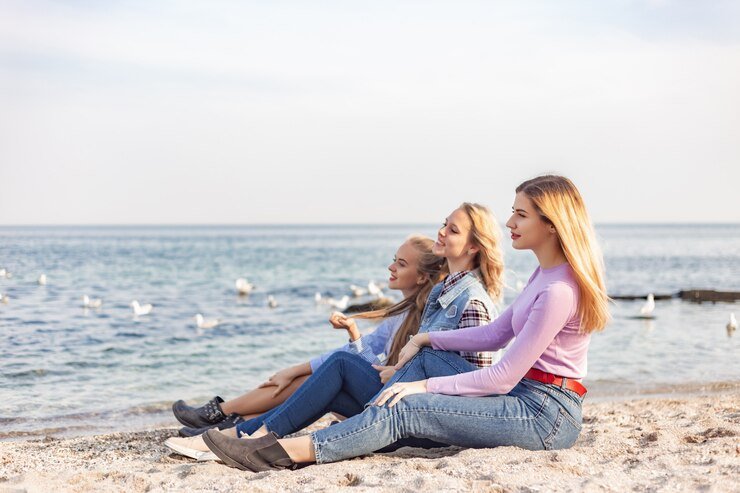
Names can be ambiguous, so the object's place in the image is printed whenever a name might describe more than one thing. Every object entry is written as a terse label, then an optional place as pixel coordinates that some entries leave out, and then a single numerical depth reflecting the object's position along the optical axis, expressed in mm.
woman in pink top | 4195
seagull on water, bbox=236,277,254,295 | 24234
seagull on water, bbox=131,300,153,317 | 17578
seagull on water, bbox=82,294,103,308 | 19000
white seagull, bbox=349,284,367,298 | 24495
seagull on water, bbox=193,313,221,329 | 15734
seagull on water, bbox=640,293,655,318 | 17625
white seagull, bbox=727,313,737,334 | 14953
